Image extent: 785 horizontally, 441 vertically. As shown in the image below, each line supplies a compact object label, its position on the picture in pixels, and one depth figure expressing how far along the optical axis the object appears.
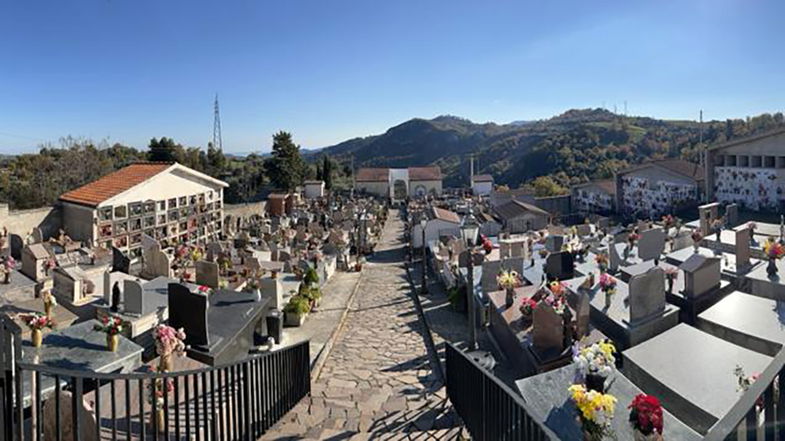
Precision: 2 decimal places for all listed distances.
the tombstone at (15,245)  17.88
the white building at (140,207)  19.69
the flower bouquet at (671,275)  9.66
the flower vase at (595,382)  4.69
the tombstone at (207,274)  12.42
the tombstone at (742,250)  10.88
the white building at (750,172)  24.00
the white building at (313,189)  47.78
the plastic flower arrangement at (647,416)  3.74
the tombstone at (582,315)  7.89
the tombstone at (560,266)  13.06
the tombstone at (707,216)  17.23
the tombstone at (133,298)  9.63
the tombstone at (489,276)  12.32
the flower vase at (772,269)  9.81
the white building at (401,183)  55.09
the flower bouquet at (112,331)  6.86
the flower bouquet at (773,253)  9.85
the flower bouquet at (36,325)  6.92
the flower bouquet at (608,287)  9.45
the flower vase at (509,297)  10.08
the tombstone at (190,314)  7.69
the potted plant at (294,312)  11.63
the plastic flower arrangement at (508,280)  10.32
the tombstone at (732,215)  20.36
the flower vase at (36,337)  6.93
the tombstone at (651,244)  13.98
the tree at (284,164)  43.97
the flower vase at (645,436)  3.78
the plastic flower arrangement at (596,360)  4.77
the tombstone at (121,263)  14.94
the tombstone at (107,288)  10.84
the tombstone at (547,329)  7.77
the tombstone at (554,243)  17.30
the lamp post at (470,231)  11.03
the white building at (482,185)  51.63
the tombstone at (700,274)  9.17
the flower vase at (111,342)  6.95
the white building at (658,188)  28.59
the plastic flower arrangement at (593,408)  4.02
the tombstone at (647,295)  8.30
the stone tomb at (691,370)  5.43
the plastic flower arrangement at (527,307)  8.92
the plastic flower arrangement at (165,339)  6.05
